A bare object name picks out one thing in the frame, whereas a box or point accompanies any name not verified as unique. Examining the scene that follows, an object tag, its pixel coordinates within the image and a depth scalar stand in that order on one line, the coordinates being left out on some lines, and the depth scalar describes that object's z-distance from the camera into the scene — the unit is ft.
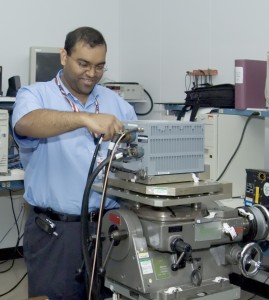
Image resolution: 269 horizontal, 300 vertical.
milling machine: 7.17
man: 9.35
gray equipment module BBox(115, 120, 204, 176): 7.28
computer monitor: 17.94
